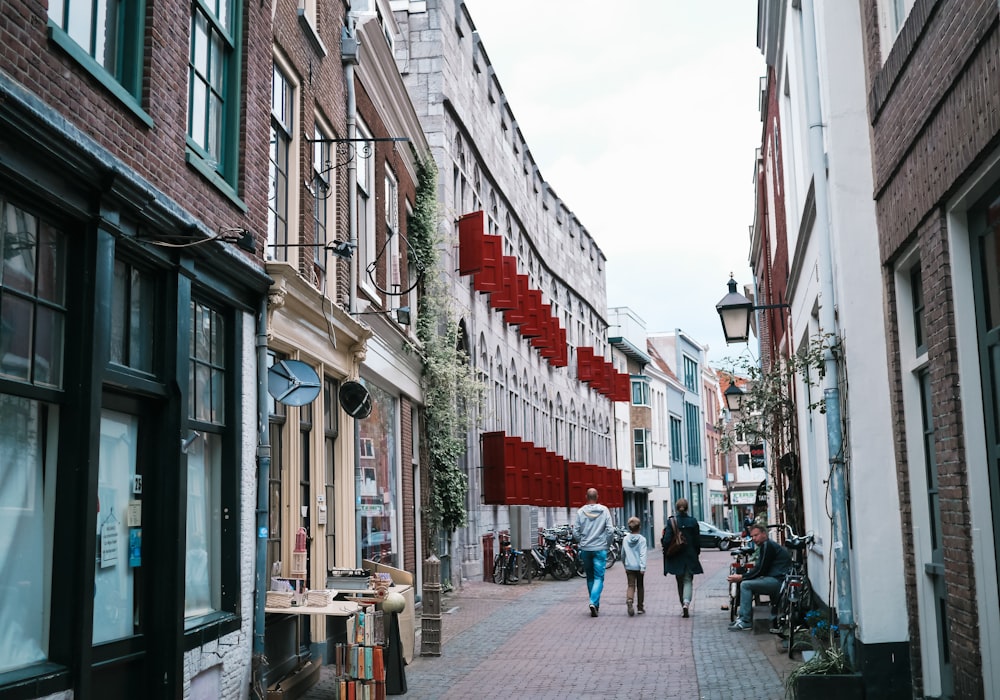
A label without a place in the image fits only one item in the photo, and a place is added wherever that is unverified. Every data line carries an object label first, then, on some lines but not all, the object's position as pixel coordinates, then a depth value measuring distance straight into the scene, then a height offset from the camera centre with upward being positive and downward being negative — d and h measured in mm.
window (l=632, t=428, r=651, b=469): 51656 +2765
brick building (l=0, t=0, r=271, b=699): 5629 +1091
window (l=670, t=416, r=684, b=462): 57831 +3421
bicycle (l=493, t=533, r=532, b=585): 23781 -1195
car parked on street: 46475 -1396
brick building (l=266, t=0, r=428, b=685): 10727 +2448
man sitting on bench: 13383 -819
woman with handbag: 15609 -622
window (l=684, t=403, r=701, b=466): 62438 +4202
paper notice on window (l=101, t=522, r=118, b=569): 6699 -151
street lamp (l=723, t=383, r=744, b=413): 19789 +1957
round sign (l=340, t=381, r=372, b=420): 12500 +1293
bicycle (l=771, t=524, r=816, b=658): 11559 -1039
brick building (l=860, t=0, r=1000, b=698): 5699 +1040
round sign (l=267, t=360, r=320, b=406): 9852 +1162
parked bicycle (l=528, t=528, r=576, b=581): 25844 -1255
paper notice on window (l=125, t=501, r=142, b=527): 7066 +26
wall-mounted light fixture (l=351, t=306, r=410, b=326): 15417 +2776
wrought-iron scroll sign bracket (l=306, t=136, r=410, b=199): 12375 +4100
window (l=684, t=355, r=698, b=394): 64062 +7609
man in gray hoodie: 15852 -407
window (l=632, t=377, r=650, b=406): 52344 +5387
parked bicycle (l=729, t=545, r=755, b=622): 14820 -900
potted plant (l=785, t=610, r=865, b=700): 7789 -1240
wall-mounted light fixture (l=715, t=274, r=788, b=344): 12117 +2086
